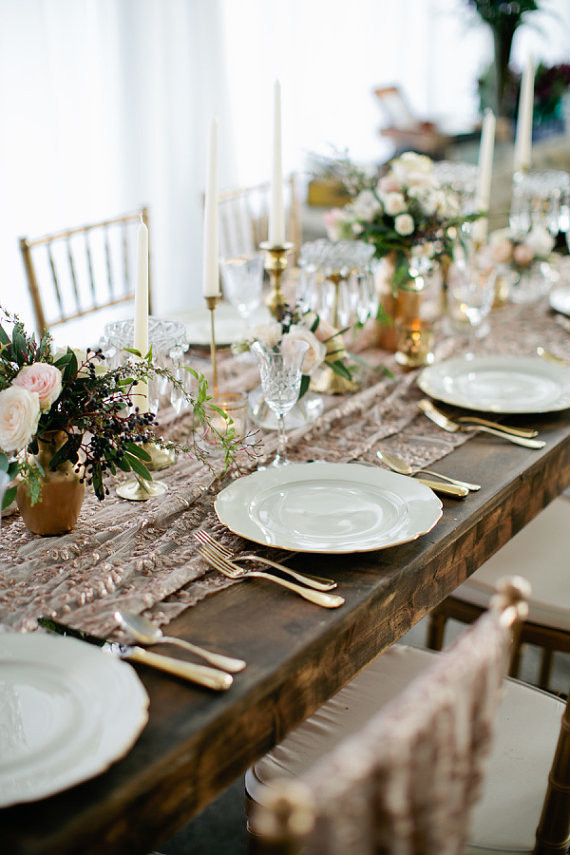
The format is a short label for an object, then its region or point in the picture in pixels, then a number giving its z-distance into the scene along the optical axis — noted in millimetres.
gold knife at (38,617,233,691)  803
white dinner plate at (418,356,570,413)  1459
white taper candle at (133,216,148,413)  1104
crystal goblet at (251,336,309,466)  1197
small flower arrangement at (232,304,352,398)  1329
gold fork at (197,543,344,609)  929
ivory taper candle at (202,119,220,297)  1271
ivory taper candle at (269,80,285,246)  1432
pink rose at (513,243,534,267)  2062
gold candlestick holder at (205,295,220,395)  1331
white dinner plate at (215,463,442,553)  1025
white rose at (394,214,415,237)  1664
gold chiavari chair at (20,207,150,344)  2174
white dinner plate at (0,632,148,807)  682
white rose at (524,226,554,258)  2045
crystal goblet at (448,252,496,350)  1738
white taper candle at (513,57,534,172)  2256
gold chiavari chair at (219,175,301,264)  2490
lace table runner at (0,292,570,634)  938
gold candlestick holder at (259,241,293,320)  1481
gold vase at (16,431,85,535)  1055
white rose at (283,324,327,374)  1328
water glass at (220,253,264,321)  1689
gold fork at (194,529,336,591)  961
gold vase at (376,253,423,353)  1783
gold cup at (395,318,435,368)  1683
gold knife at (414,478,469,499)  1165
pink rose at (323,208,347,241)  1788
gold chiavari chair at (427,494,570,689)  1489
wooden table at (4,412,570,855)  677
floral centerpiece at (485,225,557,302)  2061
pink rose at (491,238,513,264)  2076
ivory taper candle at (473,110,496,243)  2070
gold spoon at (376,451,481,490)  1202
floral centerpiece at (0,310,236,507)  983
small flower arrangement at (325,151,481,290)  1685
